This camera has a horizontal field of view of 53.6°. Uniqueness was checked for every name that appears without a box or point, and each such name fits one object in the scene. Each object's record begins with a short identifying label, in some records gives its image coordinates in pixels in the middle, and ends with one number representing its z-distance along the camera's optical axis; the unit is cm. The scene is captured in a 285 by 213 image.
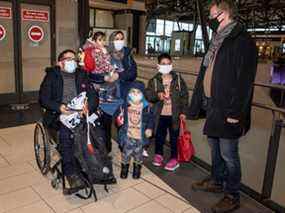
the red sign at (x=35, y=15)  493
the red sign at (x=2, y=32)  473
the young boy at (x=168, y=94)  256
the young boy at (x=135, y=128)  246
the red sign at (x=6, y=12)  467
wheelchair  217
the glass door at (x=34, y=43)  498
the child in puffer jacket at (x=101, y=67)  236
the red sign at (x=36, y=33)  506
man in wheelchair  215
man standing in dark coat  179
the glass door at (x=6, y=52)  471
